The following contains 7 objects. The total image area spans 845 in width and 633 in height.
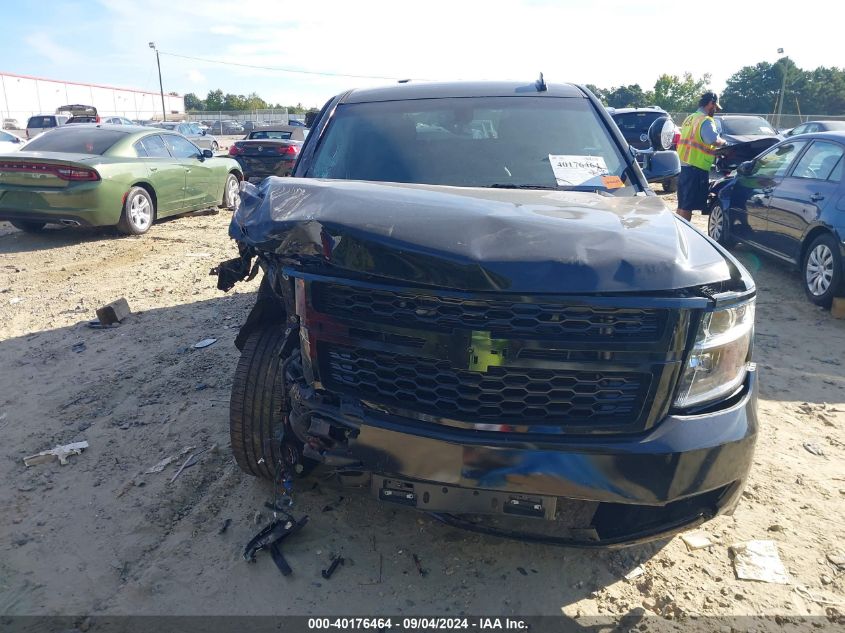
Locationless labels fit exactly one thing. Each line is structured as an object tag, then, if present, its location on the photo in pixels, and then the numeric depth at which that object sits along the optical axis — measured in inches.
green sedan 299.7
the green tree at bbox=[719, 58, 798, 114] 2377.0
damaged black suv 76.4
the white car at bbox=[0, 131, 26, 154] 567.2
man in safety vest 304.3
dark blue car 226.1
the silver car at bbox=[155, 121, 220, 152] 1194.6
